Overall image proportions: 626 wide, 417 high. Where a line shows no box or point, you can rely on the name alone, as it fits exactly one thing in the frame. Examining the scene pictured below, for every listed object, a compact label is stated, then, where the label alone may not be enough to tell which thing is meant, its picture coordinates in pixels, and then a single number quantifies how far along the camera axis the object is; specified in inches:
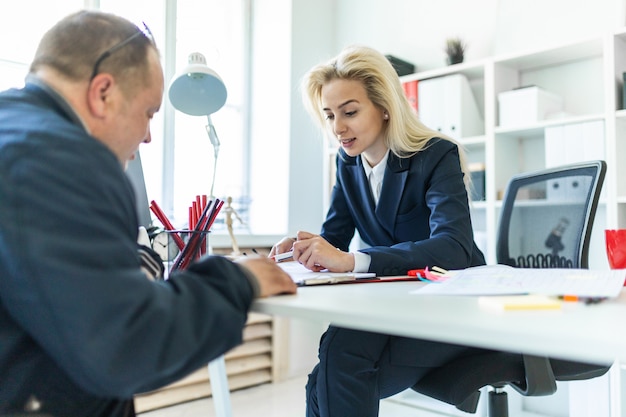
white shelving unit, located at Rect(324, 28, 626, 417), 93.8
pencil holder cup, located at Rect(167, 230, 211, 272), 43.1
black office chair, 47.9
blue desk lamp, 60.5
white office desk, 19.6
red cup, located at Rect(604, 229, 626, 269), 46.2
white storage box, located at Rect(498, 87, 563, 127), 104.0
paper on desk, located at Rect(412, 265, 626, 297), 30.0
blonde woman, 47.7
